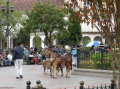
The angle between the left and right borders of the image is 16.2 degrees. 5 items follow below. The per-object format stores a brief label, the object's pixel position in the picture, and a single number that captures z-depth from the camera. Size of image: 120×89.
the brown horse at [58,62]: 19.95
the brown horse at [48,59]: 19.99
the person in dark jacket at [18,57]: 19.53
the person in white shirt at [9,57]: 30.67
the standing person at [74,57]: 27.77
